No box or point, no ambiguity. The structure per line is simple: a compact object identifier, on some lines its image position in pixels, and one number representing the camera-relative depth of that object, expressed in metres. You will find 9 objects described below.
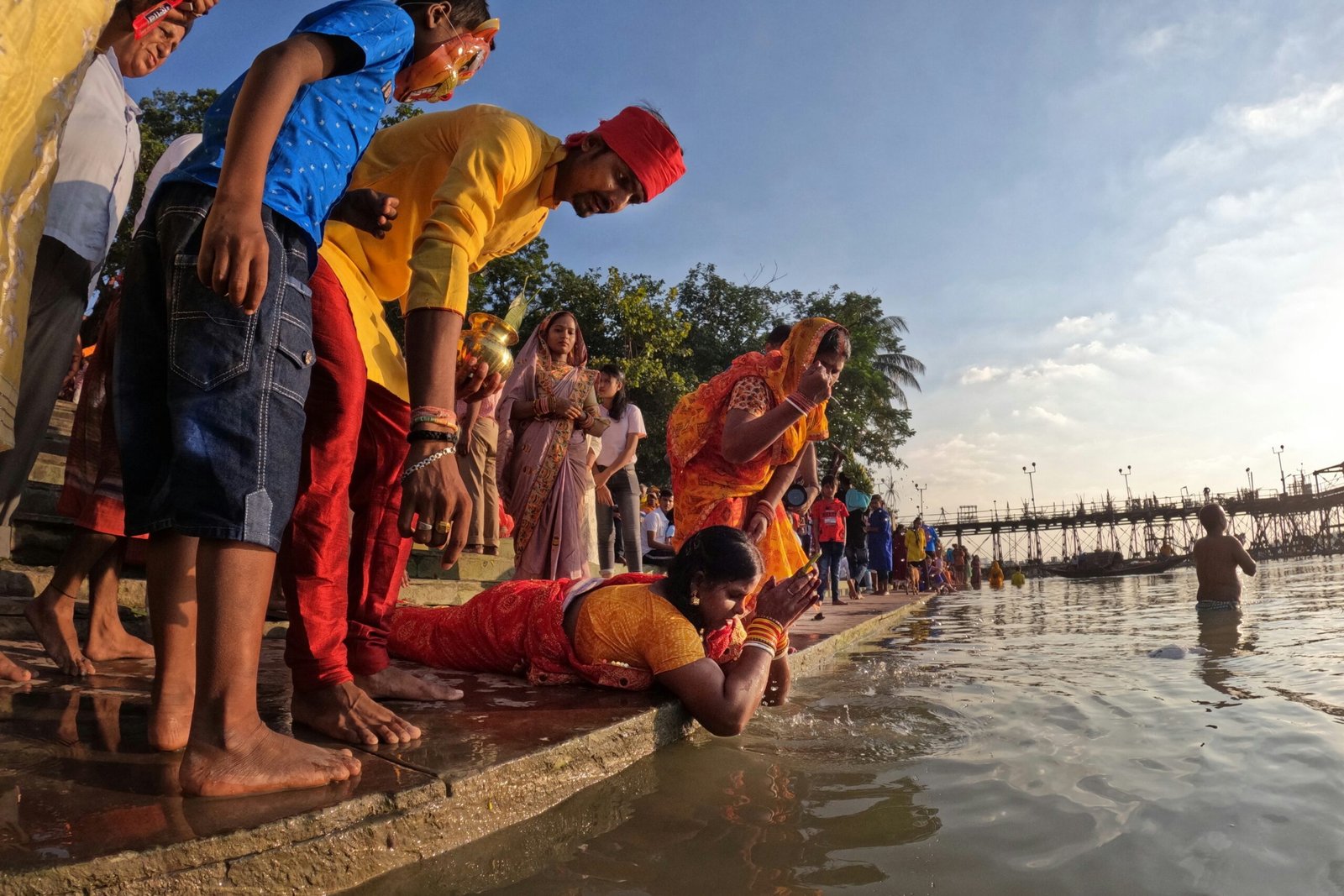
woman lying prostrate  2.49
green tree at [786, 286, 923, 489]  23.62
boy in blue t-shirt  1.39
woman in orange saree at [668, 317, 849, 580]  3.68
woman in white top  6.15
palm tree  29.52
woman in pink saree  4.54
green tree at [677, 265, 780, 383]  23.95
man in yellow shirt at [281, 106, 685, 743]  1.77
